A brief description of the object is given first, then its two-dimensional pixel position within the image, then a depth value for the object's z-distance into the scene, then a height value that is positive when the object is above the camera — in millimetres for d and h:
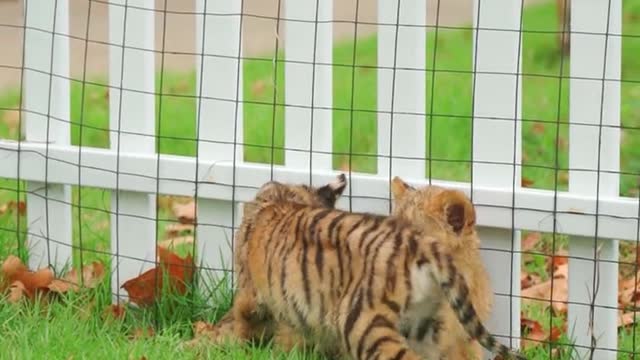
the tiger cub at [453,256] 9359 -195
